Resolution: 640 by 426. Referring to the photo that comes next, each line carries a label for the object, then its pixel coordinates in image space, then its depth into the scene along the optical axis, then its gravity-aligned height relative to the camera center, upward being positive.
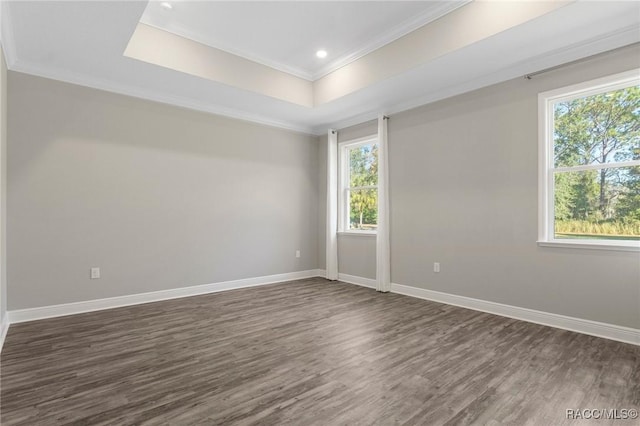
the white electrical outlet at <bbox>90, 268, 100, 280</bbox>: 3.81 -0.75
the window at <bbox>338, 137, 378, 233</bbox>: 5.39 +0.43
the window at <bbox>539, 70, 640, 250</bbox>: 2.99 +0.45
